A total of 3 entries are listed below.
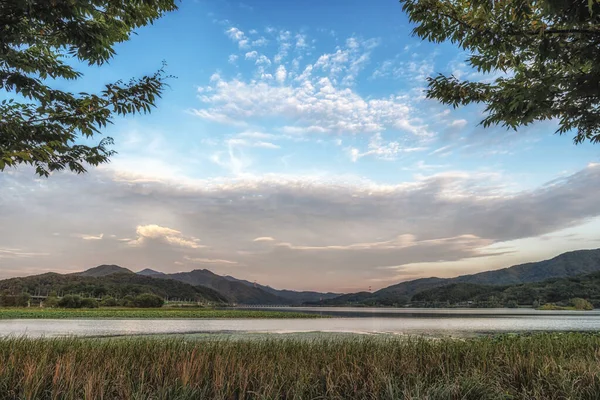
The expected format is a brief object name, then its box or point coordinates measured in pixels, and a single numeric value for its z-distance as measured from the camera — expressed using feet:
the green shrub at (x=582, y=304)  419.95
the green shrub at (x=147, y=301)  332.39
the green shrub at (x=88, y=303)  291.17
